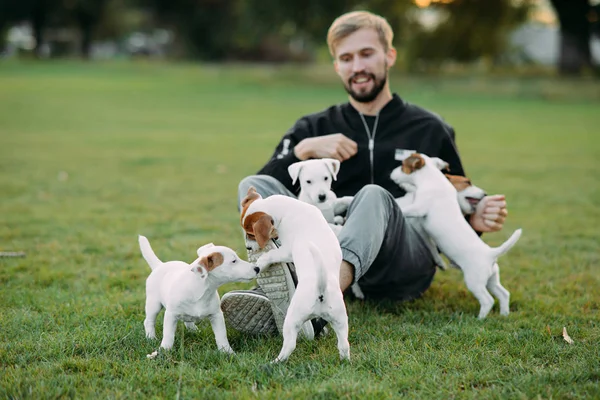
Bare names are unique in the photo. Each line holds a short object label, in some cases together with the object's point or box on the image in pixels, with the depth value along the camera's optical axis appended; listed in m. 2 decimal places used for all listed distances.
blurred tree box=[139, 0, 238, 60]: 49.53
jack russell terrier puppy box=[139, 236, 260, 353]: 3.42
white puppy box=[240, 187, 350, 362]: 3.28
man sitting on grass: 3.98
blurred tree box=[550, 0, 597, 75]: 31.33
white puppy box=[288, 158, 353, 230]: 4.27
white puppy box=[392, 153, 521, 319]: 4.45
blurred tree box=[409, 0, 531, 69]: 31.69
